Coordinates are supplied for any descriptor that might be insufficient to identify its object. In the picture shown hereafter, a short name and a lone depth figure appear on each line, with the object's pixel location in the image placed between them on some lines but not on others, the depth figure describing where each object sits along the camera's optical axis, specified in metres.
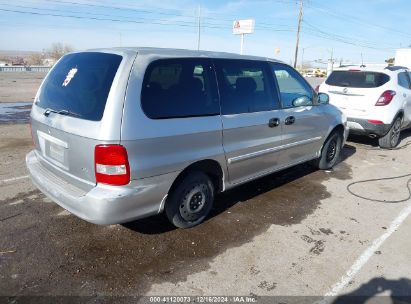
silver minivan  2.92
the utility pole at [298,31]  45.25
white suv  7.11
